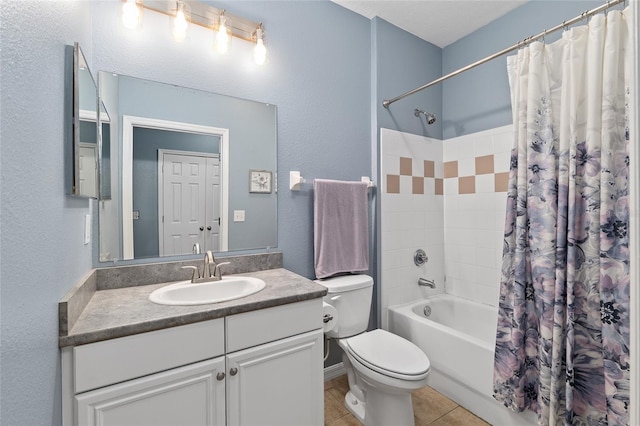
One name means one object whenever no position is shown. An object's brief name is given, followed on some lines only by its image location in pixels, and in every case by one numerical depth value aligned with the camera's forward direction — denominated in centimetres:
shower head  231
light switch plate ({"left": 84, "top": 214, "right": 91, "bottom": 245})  121
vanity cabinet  92
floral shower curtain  123
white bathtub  161
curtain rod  124
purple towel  189
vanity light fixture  140
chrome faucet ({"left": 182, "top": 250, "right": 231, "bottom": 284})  146
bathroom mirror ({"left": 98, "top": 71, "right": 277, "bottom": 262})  142
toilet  140
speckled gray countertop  92
